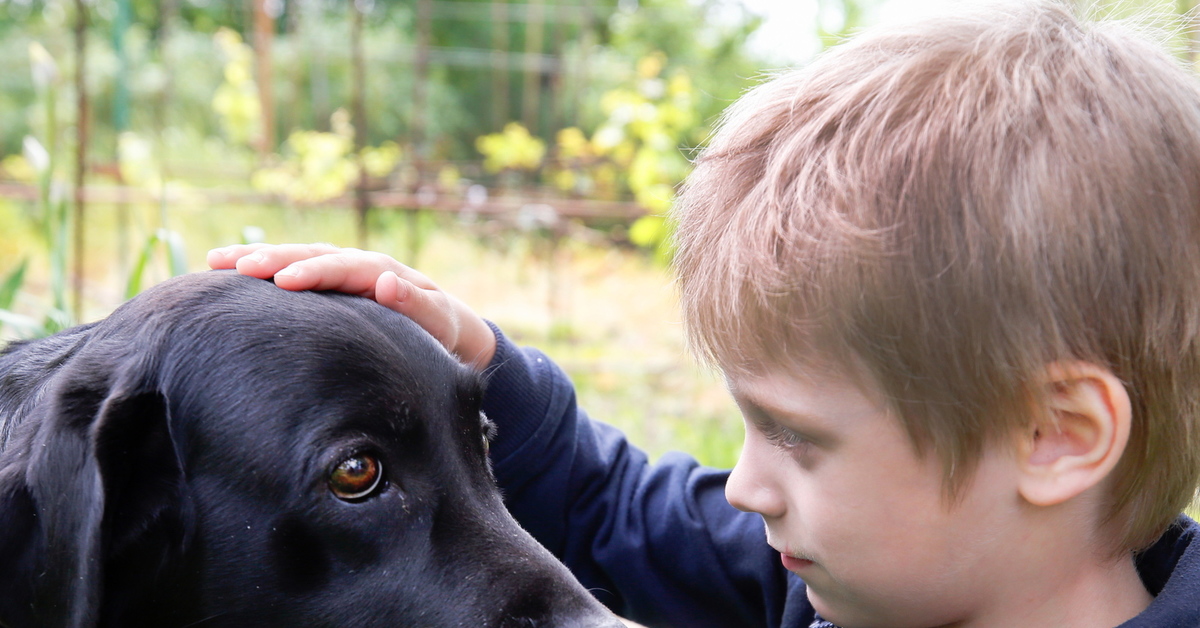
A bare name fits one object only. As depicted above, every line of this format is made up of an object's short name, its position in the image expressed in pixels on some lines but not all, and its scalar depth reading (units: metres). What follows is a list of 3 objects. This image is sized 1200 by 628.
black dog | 0.79
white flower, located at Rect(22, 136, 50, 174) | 1.17
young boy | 0.74
